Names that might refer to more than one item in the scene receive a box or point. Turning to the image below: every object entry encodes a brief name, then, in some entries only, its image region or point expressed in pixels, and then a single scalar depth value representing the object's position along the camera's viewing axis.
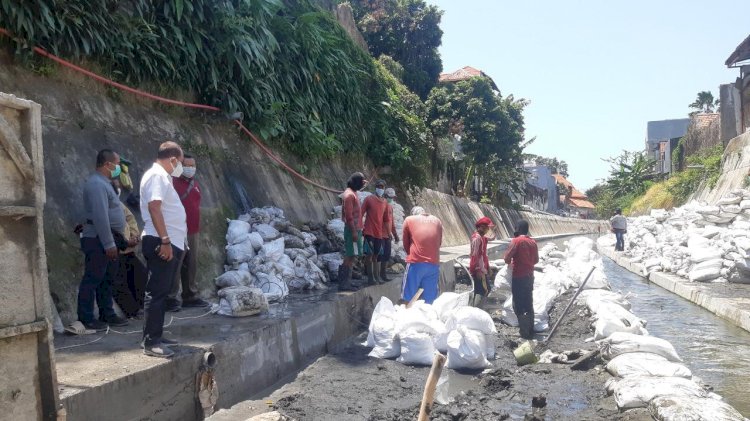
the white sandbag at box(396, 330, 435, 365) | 6.19
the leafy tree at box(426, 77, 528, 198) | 30.48
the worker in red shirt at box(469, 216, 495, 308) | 8.80
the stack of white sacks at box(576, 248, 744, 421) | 4.09
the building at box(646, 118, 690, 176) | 61.90
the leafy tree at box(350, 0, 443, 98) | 30.80
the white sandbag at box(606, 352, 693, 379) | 5.06
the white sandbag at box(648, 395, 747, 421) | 3.95
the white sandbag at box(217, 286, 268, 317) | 5.64
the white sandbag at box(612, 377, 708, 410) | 4.44
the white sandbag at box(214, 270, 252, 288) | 6.57
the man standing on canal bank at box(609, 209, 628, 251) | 21.44
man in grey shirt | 4.62
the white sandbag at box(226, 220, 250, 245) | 7.39
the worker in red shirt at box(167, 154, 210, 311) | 5.87
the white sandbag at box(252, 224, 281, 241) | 7.70
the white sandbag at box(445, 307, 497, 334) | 6.28
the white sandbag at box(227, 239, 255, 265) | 7.15
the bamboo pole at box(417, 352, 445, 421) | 2.47
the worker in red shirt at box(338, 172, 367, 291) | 7.77
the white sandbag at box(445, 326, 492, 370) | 6.09
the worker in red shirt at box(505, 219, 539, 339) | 7.51
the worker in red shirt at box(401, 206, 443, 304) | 7.47
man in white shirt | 3.92
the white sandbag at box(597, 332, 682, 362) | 5.87
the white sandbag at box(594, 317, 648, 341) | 7.13
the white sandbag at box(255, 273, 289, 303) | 6.68
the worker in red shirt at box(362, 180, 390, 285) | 8.34
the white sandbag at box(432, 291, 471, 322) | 6.75
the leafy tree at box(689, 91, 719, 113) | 66.88
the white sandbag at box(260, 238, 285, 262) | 7.27
